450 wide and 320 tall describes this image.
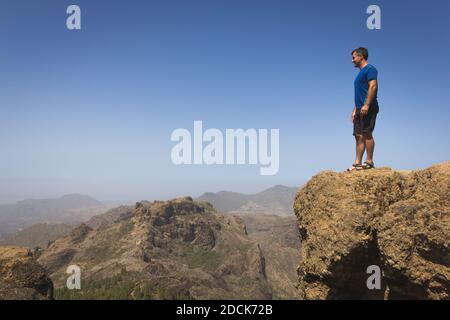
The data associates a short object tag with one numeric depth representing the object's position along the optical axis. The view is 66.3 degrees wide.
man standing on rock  12.40
